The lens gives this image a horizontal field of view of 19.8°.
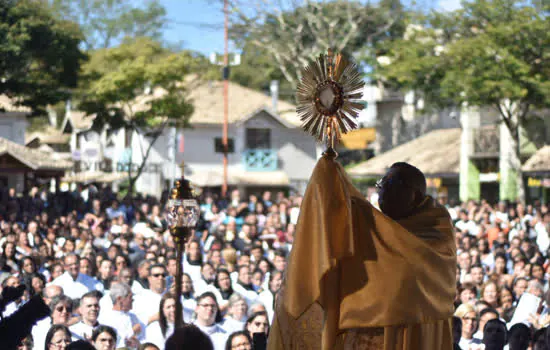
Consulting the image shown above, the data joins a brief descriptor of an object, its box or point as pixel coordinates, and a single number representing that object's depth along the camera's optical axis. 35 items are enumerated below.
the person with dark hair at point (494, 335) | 12.86
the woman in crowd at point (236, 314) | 15.48
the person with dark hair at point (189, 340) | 7.88
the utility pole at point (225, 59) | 50.31
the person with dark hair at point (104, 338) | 12.43
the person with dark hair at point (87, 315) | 14.43
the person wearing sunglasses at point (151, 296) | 16.45
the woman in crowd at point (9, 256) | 19.66
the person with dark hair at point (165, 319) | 14.75
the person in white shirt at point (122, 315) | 15.49
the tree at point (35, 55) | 35.79
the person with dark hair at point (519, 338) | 13.22
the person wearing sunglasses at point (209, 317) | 14.78
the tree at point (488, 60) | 42.65
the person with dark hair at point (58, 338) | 11.96
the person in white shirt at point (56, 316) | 14.29
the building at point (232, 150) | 69.96
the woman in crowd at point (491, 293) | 17.45
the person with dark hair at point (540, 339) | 12.37
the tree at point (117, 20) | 99.17
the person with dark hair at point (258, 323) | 13.42
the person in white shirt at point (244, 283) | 19.17
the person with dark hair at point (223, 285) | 18.11
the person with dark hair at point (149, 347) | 11.80
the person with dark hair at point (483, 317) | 14.20
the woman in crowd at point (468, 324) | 14.54
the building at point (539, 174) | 50.64
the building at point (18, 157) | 40.32
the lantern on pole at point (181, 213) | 13.80
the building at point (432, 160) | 62.52
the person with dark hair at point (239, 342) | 11.83
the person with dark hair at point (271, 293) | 17.39
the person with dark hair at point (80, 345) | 9.91
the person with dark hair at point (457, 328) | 13.08
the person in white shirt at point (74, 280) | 18.43
